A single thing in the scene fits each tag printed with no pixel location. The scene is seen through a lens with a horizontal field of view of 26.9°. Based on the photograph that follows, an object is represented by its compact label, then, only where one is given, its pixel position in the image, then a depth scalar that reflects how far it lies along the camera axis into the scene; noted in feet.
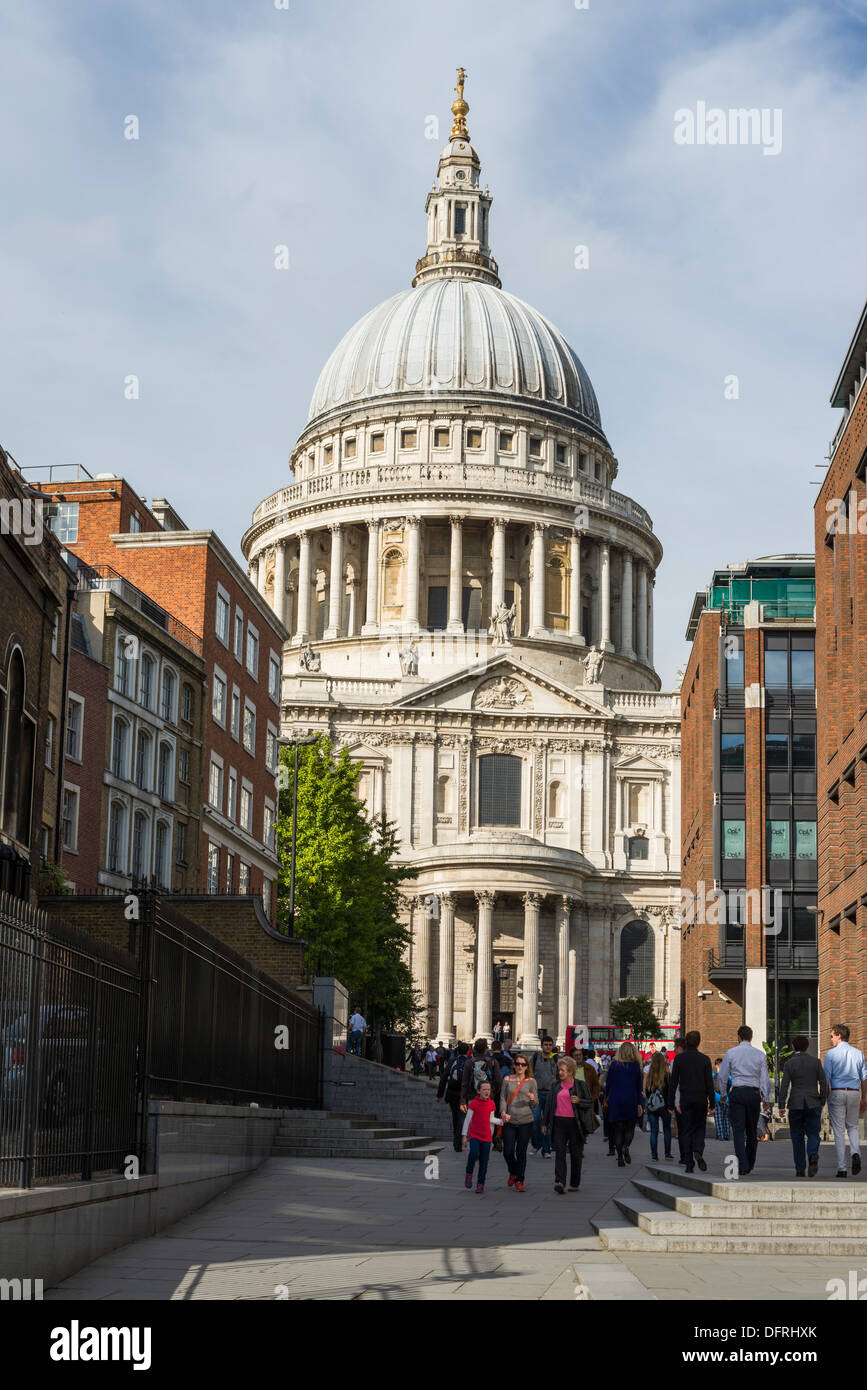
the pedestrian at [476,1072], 97.35
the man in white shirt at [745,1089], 72.02
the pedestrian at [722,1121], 123.24
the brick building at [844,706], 128.47
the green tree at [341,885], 207.00
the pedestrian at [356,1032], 177.88
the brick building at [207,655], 168.66
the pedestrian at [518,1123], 79.66
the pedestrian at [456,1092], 104.78
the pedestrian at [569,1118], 77.61
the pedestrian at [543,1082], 107.96
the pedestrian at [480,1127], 76.54
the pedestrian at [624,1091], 89.51
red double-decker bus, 260.42
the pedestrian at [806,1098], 72.54
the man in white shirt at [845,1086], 75.05
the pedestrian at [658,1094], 93.48
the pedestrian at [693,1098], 75.41
